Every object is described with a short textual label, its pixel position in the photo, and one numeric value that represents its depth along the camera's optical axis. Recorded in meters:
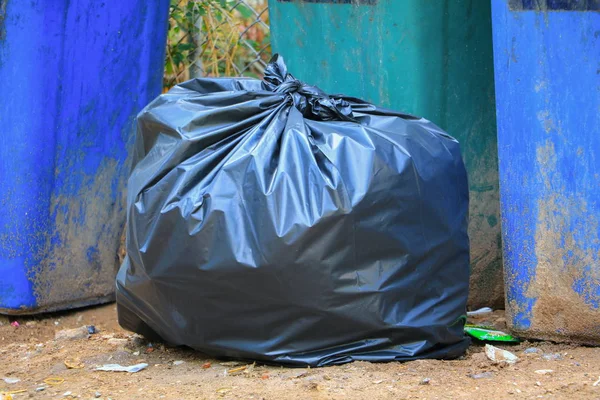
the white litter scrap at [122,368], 4.21
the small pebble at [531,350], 4.33
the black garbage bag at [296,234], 3.78
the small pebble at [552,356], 4.20
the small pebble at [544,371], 3.94
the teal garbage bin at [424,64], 4.78
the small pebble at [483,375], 3.88
